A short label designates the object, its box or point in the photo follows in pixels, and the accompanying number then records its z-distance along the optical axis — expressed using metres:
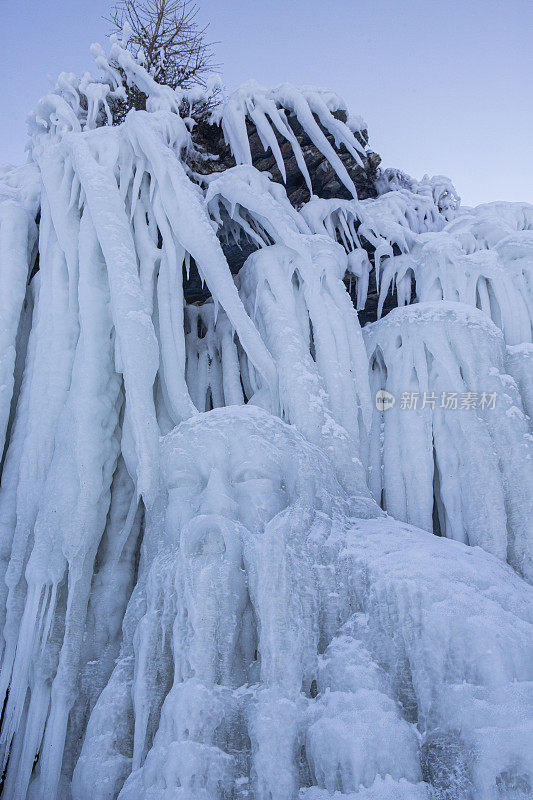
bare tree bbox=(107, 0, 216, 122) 10.67
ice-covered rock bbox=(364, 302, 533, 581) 5.11
